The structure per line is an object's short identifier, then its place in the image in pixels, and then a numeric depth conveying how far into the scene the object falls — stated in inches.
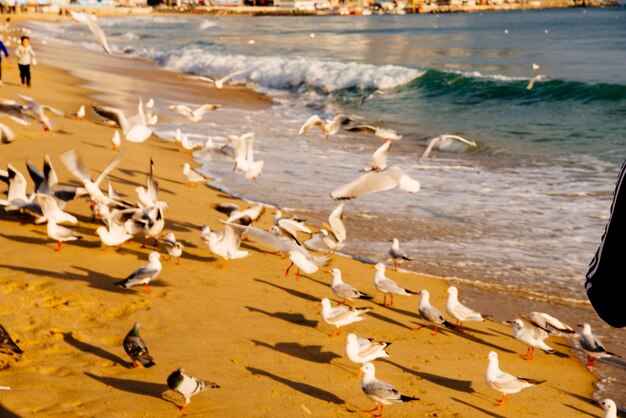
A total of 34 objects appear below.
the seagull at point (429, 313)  296.8
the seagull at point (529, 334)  283.1
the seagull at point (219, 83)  788.1
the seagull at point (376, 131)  496.8
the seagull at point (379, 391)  221.1
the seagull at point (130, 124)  562.3
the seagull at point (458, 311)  302.8
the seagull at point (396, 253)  366.6
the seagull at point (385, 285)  322.3
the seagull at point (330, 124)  549.0
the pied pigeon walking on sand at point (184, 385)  207.3
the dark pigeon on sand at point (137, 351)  229.3
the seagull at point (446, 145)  716.7
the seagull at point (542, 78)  1127.6
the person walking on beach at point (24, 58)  830.5
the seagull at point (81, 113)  702.5
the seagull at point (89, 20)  518.1
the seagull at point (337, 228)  386.0
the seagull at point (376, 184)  363.9
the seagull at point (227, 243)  340.8
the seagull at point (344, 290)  315.6
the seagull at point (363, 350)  249.6
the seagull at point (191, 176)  497.7
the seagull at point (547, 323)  284.7
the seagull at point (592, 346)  274.5
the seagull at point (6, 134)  468.4
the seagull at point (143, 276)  290.4
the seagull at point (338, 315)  283.6
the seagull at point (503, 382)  243.8
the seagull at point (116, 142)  573.0
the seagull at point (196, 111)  698.8
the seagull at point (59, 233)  331.6
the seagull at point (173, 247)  335.3
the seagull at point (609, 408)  227.5
